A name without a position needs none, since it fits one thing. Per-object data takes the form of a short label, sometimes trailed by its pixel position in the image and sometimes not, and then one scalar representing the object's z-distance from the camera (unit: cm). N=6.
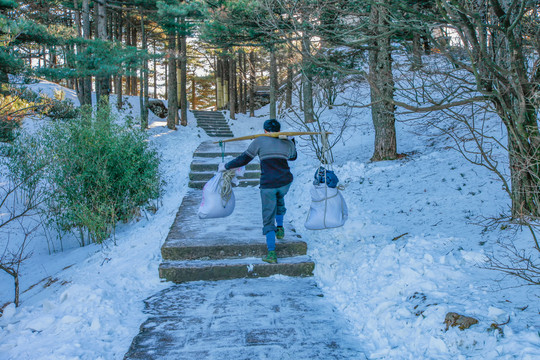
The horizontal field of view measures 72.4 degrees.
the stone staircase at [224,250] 482
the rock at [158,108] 2434
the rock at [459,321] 274
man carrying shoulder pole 493
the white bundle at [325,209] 462
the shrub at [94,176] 727
